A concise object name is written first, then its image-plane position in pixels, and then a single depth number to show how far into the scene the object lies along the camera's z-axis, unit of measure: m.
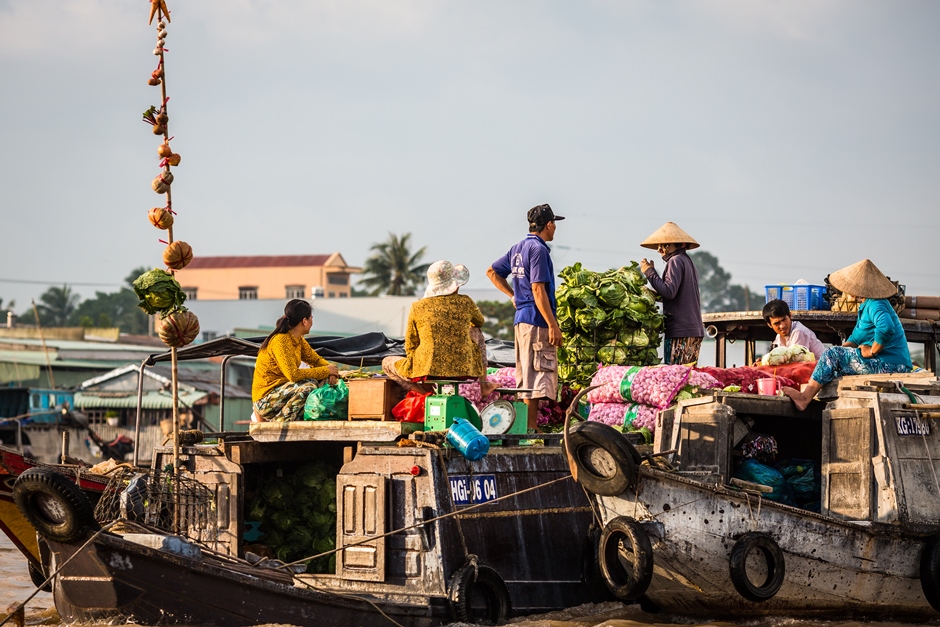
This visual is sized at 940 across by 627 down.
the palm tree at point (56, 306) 143.75
